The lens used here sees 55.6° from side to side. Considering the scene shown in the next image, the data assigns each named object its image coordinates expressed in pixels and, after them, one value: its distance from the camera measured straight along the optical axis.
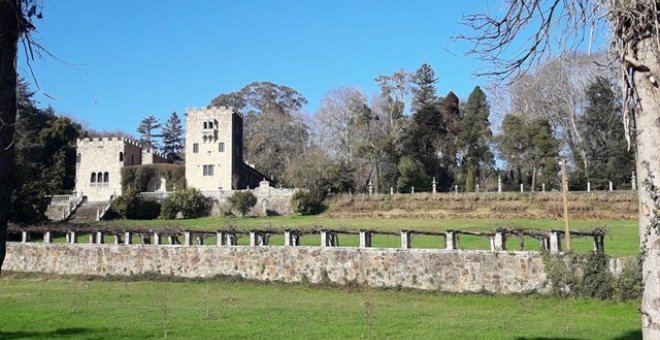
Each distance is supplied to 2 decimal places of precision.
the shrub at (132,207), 54.34
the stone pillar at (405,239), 23.98
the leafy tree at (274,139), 71.19
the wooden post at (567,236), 21.38
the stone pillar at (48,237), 32.84
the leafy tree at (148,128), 110.06
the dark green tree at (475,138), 58.50
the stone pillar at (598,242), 19.84
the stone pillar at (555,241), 20.47
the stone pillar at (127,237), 30.02
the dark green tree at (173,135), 108.88
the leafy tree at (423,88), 66.44
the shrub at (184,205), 54.53
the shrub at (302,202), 54.06
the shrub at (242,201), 55.09
